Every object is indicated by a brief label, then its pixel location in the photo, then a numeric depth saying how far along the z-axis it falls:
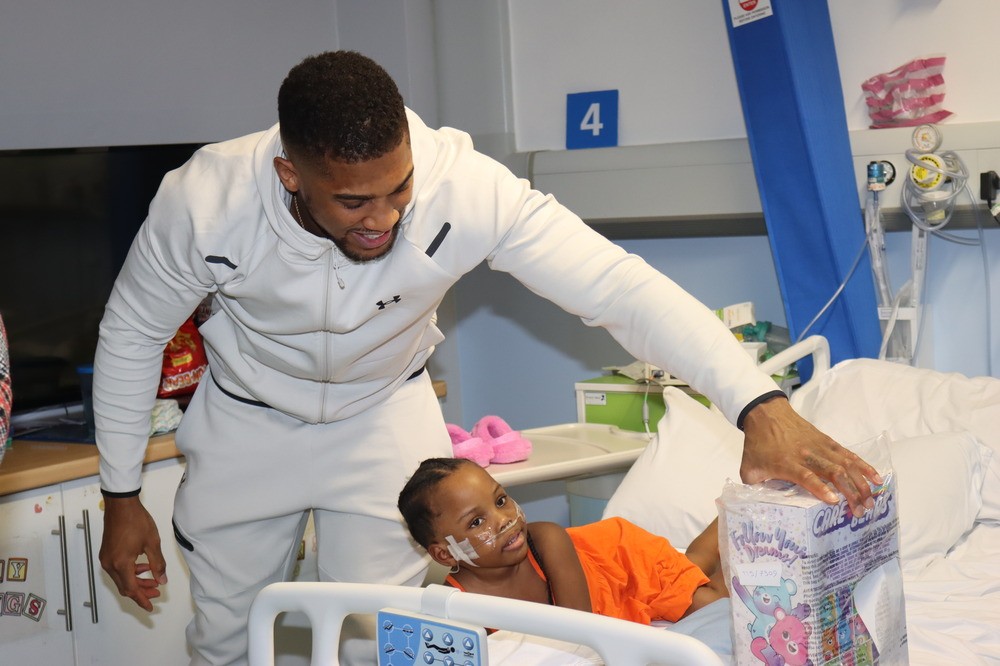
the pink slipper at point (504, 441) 2.90
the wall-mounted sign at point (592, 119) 3.54
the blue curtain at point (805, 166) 2.87
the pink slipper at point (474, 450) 2.86
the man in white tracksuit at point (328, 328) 1.67
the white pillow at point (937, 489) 2.38
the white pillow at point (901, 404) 2.64
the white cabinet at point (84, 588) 2.67
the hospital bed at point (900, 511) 1.42
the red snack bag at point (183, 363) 3.01
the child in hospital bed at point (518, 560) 2.13
